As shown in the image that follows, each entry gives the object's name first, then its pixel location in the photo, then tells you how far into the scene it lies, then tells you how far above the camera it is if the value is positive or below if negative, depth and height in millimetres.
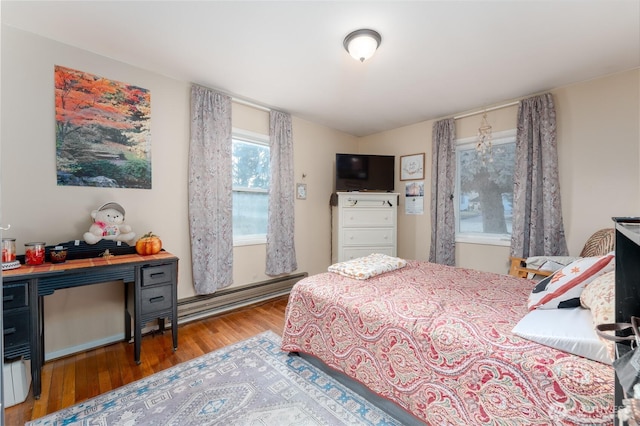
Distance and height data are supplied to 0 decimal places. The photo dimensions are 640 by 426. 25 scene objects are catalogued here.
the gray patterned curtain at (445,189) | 3465 +261
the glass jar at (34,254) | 1813 -299
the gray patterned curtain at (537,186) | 2727 +244
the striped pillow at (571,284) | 1245 -379
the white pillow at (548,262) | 2338 -496
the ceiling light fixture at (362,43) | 1886 +1224
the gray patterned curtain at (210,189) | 2719 +228
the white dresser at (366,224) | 3701 -209
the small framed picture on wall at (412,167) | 3828 +632
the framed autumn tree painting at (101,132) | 2092 +673
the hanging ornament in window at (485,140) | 3240 +851
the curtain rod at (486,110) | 3021 +1209
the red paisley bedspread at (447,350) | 925 -636
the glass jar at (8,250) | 1708 -261
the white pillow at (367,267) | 2012 -474
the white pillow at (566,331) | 945 -493
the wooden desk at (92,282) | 1613 -544
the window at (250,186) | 3229 +295
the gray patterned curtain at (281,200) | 3385 +124
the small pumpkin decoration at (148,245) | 2285 -306
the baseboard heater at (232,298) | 2748 -1036
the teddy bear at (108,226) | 2096 -132
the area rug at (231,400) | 1471 -1171
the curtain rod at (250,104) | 3072 +1281
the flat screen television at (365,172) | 3943 +563
